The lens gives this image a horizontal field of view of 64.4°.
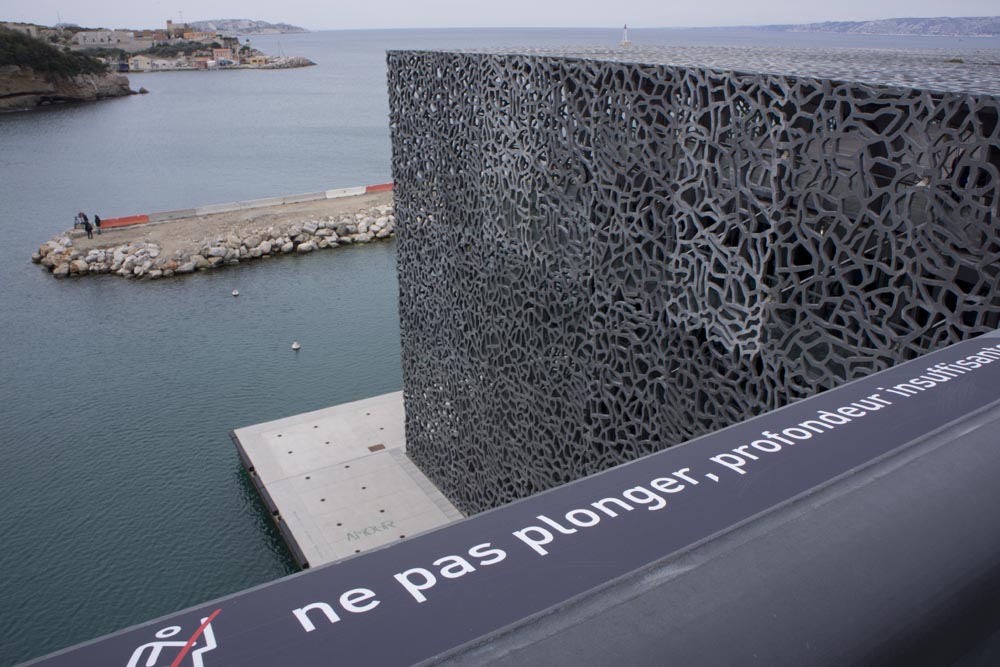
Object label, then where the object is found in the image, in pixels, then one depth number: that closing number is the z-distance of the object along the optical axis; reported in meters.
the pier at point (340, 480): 16.11
